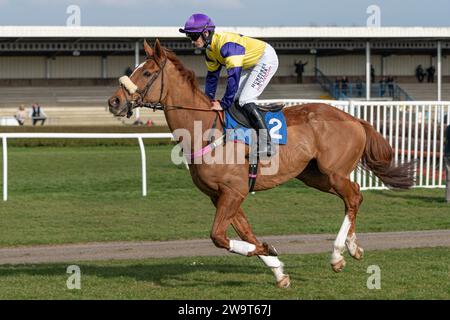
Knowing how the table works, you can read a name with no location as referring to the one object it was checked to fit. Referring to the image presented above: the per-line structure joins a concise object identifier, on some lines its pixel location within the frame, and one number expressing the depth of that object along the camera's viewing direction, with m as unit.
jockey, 7.41
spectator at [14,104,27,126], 35.19
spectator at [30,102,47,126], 36.34
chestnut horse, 7.30
